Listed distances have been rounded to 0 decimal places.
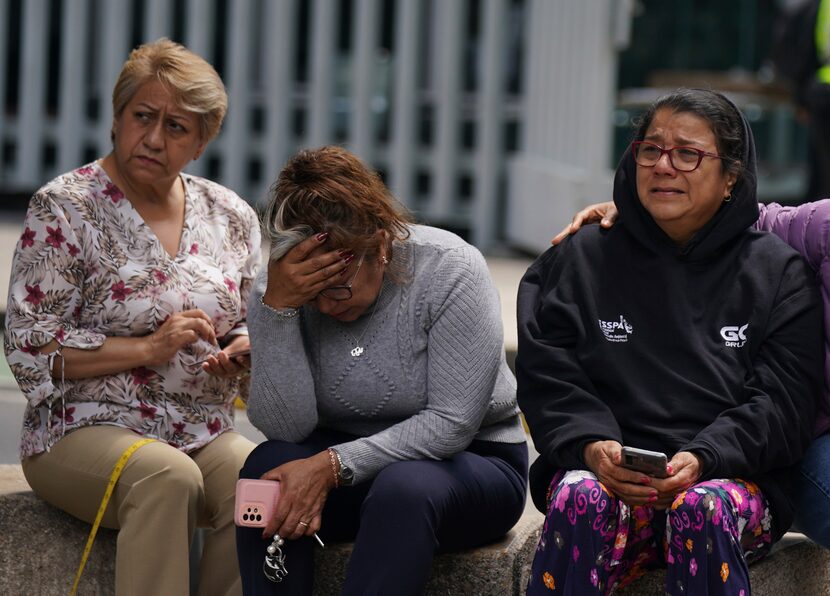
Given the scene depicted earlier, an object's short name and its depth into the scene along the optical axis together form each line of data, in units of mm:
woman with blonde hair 6207
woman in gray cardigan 5785
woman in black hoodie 5551
